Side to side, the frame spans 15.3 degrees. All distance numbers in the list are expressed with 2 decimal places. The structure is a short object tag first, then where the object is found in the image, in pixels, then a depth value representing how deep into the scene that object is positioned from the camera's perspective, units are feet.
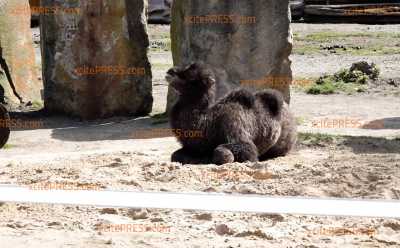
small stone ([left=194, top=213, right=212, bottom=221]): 30.67
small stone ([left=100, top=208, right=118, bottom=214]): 31.76
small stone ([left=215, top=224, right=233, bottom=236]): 29.11
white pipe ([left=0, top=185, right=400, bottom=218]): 21.69
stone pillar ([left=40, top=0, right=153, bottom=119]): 70.62
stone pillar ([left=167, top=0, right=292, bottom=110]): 63.79
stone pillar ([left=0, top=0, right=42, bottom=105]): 76.61
